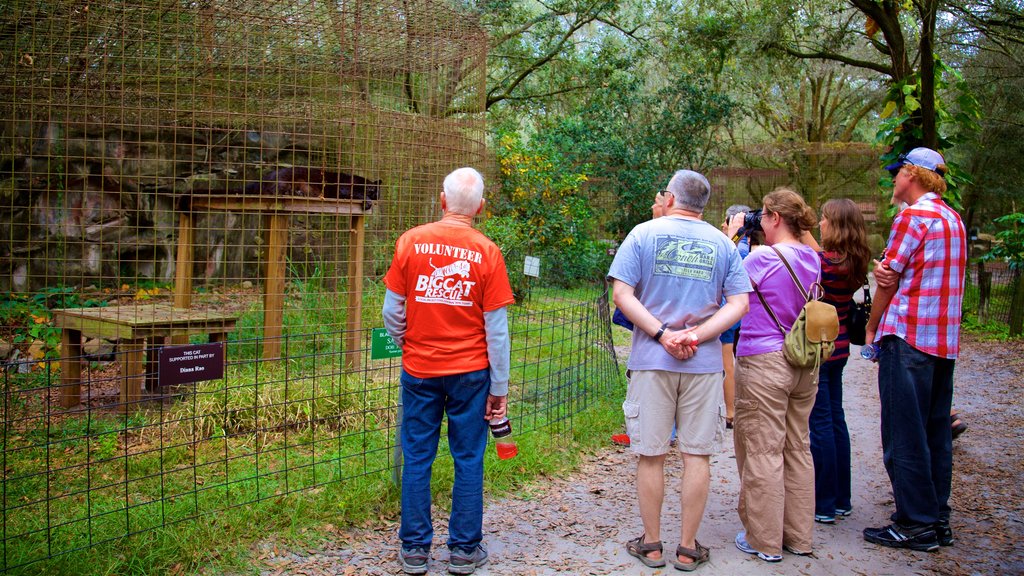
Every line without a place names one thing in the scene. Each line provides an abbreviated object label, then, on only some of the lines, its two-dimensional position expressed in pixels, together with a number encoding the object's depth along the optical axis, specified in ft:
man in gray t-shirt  11.76
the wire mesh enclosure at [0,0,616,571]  14.37
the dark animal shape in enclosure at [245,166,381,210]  20.27
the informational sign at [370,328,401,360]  13.66
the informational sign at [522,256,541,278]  22.80
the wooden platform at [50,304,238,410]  18.40
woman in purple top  12.34
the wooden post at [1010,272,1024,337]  40.13
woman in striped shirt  14.05
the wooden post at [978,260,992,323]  43.57
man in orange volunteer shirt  11.41
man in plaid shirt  13.01
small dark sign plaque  11.66
